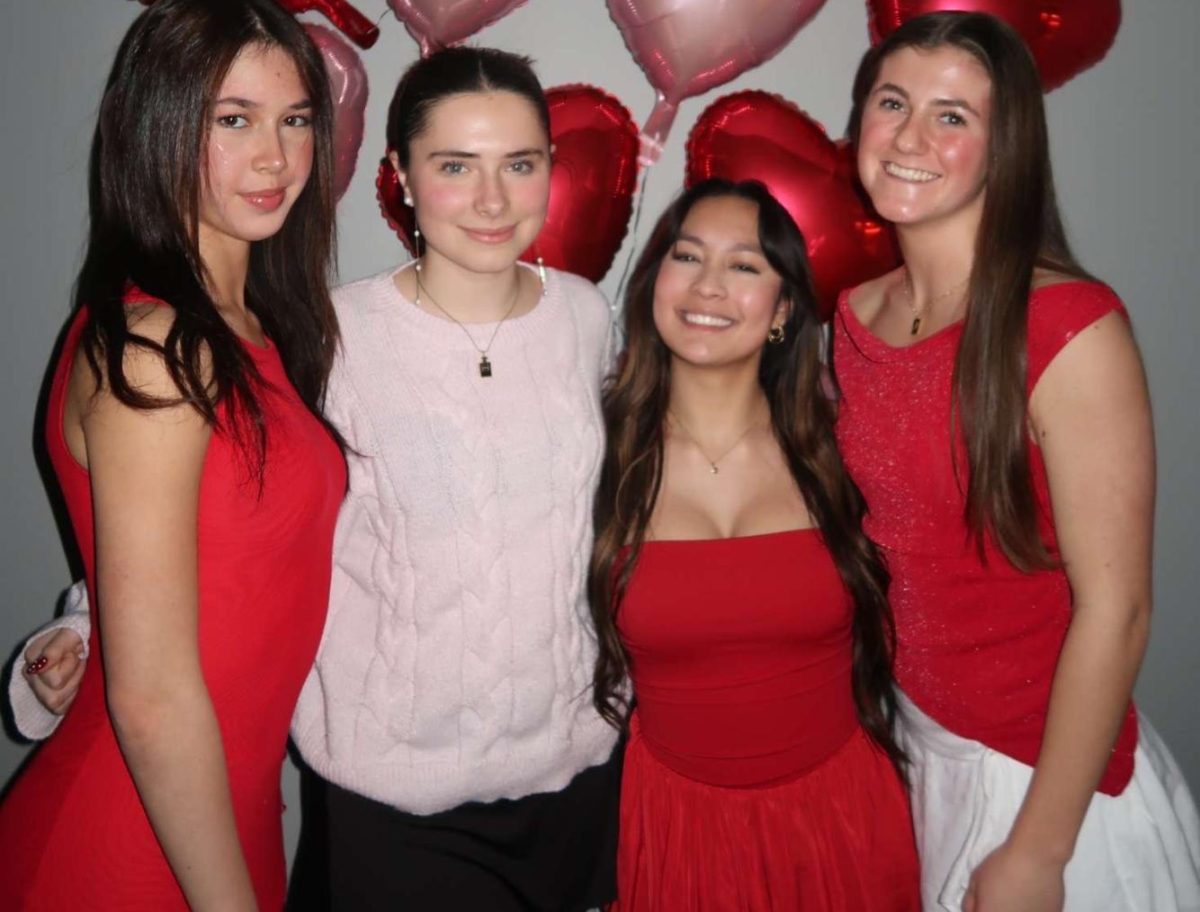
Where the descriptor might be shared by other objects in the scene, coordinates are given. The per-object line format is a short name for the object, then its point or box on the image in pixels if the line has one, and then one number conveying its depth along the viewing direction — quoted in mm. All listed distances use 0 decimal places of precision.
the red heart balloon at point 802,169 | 1746
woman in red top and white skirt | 1281
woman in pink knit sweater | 1475
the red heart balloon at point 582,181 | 1702
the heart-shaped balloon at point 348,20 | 1698
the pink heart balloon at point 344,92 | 1689
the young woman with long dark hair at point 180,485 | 1080
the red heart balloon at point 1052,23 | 1665
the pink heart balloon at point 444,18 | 1695
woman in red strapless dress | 1629
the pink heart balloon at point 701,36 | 1686
